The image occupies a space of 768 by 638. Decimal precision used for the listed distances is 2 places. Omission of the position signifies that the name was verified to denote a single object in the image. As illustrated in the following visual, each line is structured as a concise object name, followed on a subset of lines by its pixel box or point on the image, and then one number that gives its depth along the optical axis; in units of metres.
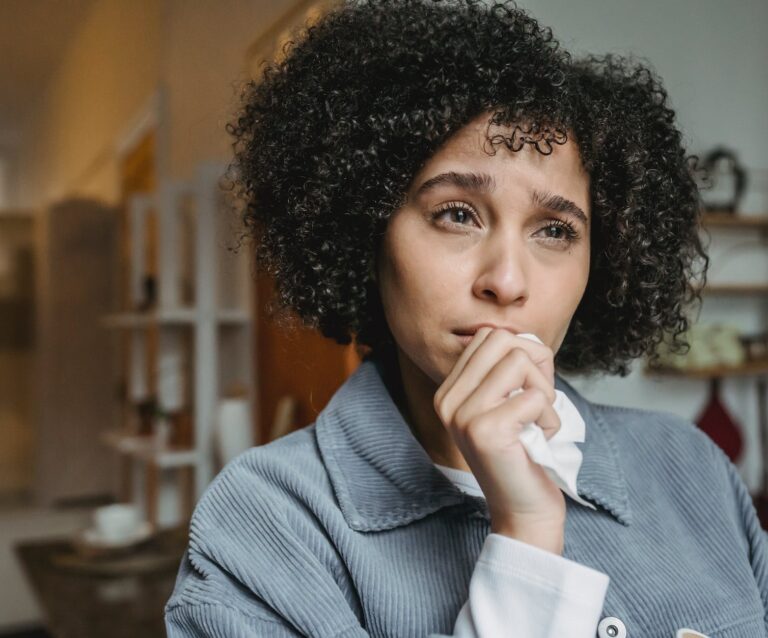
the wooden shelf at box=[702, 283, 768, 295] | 2.50
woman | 0.70
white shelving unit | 2.55
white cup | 2.03
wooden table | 1.52
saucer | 2.00
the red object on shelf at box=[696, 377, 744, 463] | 2.49
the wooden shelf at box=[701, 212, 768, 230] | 2.52
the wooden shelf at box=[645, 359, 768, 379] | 2.35
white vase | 2.35
